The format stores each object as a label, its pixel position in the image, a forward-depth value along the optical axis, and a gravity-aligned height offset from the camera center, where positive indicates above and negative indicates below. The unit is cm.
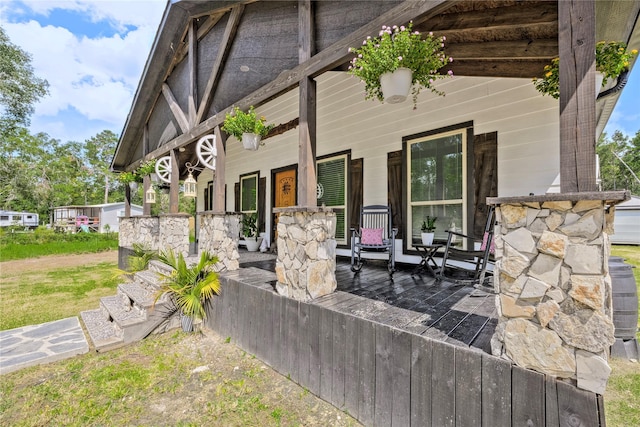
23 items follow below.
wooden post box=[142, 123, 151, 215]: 677 +85
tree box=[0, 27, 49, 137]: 1422 +658
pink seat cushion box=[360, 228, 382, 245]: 382 -30
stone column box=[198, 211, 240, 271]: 401 -31
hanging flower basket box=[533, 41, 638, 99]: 231 +122
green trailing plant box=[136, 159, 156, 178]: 619 +101
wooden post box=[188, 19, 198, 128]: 483 +244
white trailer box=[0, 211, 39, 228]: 2708 -24
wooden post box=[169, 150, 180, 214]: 541 +52
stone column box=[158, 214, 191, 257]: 546 -32
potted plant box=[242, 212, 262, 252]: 674 -40
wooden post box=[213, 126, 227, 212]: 414 +58
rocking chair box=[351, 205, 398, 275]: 373 -26
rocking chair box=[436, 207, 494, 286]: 287 -44
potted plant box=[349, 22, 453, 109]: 219 +122
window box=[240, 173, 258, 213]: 719 +56
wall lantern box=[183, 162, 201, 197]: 592 +58
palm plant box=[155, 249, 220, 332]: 375 -93
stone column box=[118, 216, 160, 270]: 717 -50
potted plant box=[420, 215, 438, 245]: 390 -21
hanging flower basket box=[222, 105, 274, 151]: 383 +119
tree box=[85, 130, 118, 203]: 2927 +603
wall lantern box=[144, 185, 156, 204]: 682 +46
